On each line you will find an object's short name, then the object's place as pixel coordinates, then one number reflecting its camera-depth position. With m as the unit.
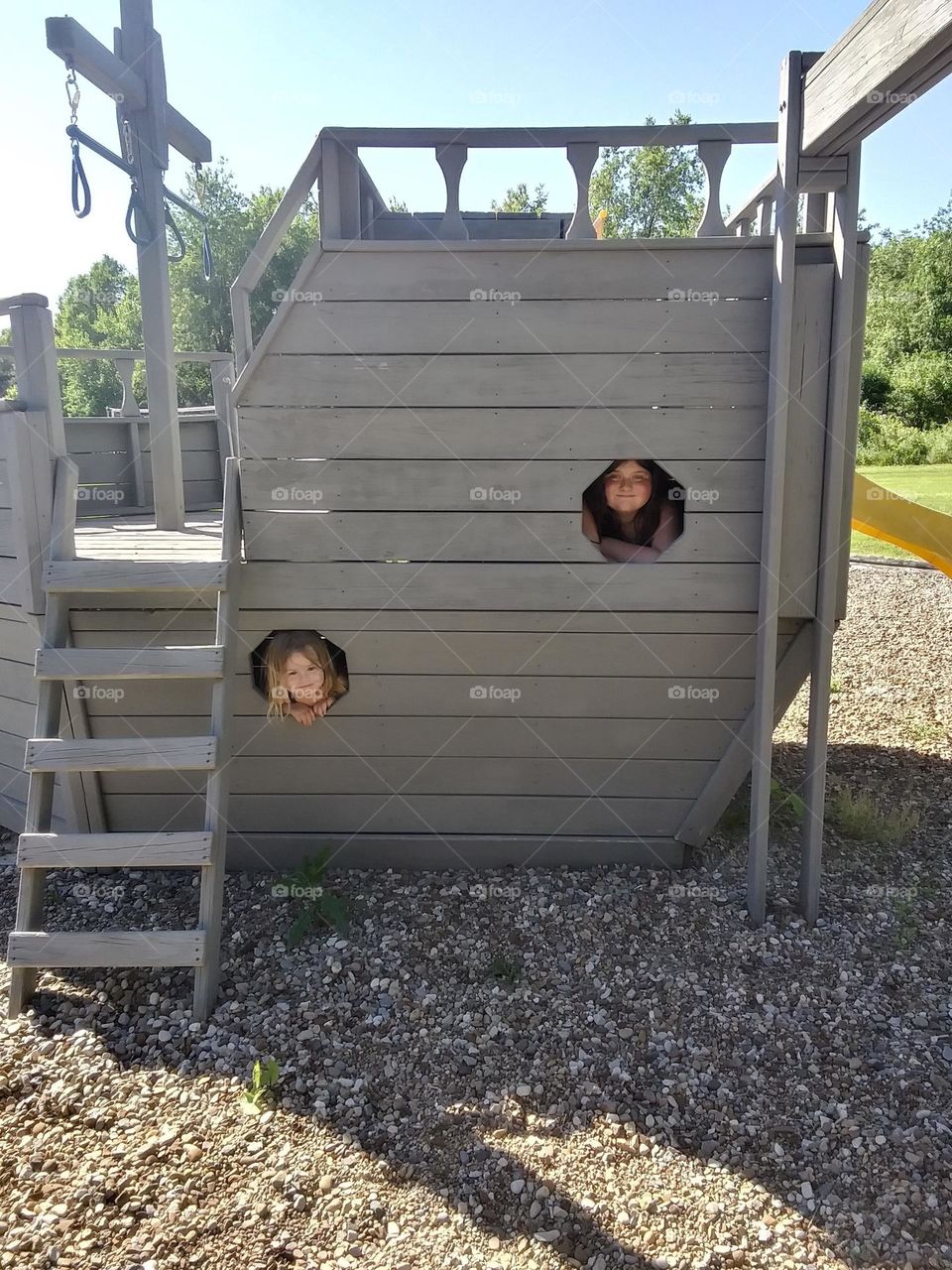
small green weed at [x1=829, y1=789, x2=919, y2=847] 5.10
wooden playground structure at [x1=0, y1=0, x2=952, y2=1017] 3.85
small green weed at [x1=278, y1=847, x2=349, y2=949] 4.13
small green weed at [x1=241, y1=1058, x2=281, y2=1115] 3.16
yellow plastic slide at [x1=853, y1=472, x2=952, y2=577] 5.68
